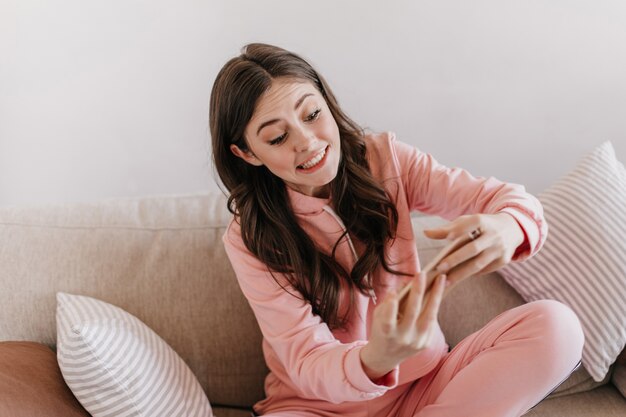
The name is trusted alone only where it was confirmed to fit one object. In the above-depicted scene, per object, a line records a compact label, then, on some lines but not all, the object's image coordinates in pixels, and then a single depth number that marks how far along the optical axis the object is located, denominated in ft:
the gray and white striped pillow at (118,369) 3.99
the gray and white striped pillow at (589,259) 4.62
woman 3.80
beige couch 4.77
